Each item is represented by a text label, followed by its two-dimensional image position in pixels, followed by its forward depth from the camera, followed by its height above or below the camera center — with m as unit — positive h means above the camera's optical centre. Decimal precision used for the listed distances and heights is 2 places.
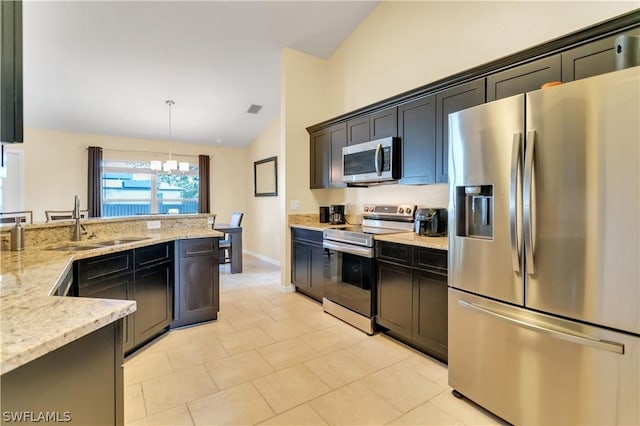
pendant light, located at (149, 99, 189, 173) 4.77 +0.74
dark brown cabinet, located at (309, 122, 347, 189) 3.92 +0.77
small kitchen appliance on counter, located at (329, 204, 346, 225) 4.16 -0.06
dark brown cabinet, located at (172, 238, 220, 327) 2.95 -0.74
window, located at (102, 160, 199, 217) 6.29 +0.48
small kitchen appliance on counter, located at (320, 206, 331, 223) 4.39 -0.05
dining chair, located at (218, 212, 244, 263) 5.54 -0.60
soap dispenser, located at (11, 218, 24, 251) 2.04 -0.19
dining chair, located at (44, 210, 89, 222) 4.68 -0.06
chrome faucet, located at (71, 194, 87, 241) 2.45 -0.13
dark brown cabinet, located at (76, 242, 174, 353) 2.05 -0.58
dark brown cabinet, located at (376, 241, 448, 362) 2.25 -0.72
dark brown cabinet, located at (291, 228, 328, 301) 3.70 -0.68
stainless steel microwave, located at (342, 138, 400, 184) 3.11 +0.57
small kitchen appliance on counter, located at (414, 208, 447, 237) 2.74 -0.11
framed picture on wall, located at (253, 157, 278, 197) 6.40 +0.77
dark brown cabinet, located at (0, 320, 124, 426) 0.73 -0.49
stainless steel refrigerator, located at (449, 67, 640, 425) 1.27 -0.22
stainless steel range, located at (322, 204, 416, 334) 2.87 -0.57
